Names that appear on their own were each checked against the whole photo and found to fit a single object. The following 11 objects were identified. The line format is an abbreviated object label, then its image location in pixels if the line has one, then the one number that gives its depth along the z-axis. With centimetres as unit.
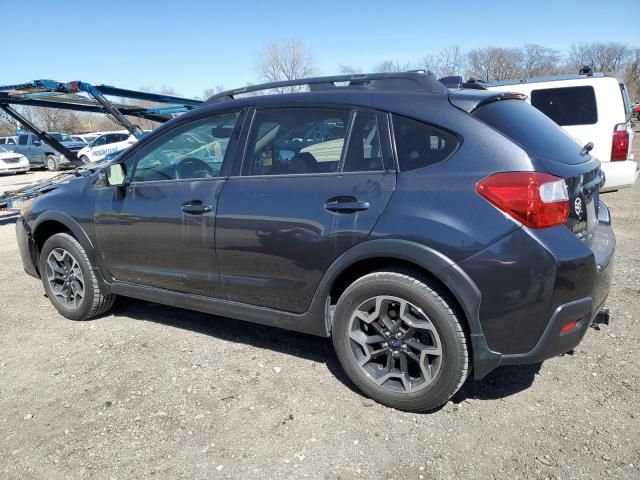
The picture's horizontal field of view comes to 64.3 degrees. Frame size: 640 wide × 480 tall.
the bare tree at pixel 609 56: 7144
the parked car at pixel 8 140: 2473
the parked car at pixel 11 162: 2051
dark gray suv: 244
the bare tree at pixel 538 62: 5397
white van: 682
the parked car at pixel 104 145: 2238
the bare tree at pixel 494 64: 5055
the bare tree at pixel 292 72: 4762
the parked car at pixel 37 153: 2355
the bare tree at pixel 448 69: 4719
